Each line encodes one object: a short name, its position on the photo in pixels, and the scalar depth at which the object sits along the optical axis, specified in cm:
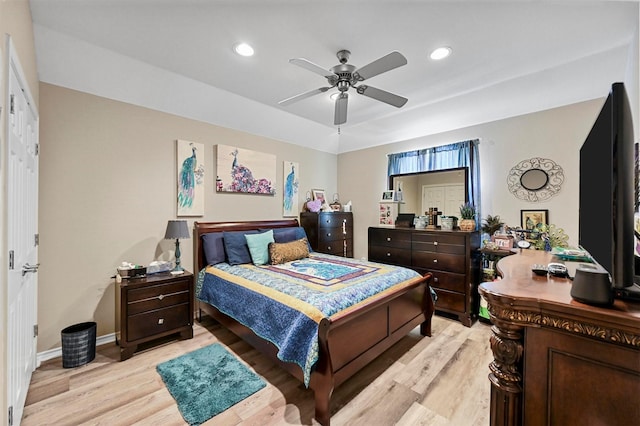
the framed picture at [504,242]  315
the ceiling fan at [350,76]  203
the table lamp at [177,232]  295
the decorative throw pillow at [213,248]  332
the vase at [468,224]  334
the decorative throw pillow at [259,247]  332
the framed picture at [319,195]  497
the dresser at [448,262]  321
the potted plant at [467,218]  334
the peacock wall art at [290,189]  452
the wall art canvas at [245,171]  372
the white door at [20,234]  150
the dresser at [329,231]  448
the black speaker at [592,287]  85
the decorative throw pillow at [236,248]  329
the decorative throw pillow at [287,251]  333
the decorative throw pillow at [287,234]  388
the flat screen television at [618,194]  79
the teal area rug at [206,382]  187
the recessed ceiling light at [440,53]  239
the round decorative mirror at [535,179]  304
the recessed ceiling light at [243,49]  237
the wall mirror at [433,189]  378
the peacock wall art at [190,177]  335
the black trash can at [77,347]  235
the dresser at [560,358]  79
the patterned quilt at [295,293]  191
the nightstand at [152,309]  249
